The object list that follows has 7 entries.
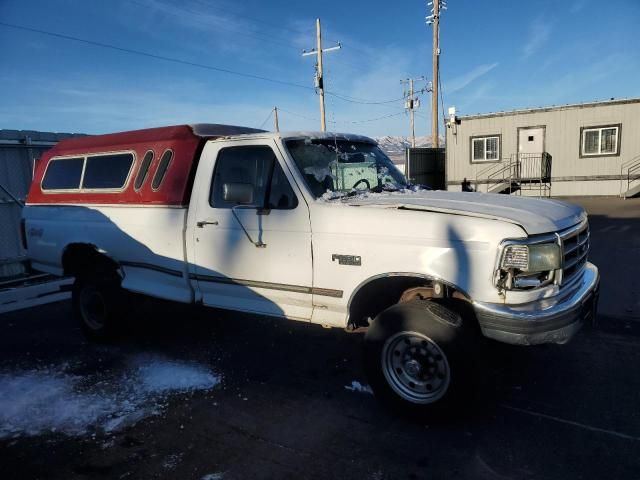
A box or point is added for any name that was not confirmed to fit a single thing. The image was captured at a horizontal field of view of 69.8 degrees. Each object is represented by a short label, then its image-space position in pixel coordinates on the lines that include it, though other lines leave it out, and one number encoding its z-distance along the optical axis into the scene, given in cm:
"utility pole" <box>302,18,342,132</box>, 2661
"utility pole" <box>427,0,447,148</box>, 2311
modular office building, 1917
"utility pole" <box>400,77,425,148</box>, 4122
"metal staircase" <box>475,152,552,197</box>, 2072
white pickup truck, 302
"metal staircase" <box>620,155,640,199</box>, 1906
